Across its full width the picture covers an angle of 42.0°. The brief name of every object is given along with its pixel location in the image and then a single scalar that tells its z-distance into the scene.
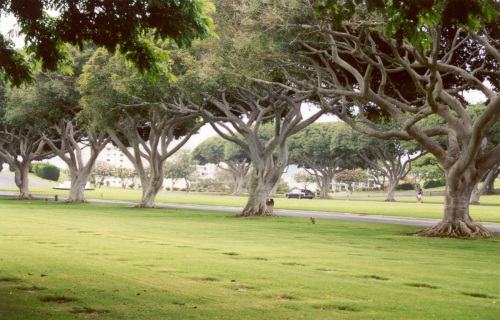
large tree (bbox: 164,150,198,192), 126.31
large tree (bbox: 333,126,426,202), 73.62
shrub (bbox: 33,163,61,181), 141.91
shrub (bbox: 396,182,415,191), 125.07
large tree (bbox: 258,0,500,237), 21.61
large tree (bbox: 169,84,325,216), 35.84
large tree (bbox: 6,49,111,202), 42.72
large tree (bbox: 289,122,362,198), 83.31
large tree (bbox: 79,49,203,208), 34.59
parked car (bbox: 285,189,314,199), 91.51
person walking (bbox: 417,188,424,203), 65.20
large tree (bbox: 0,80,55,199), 56.81
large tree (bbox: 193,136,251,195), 98.53
